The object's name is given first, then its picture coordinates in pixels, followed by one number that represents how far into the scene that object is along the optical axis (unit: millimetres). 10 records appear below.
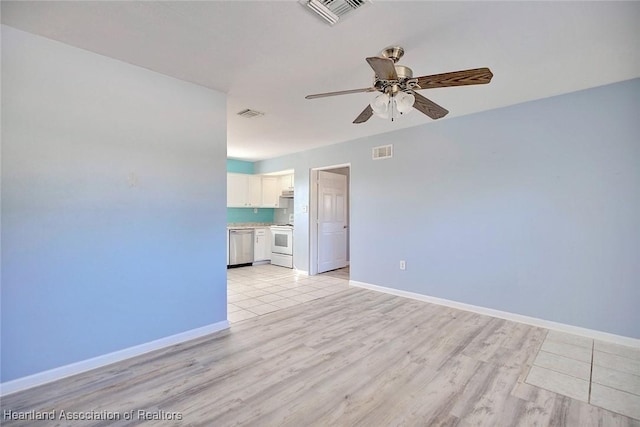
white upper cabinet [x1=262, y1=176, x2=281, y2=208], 7309
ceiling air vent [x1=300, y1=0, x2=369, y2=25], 1734
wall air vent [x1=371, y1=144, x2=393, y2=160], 4475
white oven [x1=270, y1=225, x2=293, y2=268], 6556
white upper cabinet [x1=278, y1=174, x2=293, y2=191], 7191
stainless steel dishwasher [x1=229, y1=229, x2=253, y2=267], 6575
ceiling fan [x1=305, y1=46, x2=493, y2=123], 1786
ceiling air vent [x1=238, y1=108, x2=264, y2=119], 3571
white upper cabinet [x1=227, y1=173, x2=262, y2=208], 6758
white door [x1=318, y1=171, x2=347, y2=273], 5938
